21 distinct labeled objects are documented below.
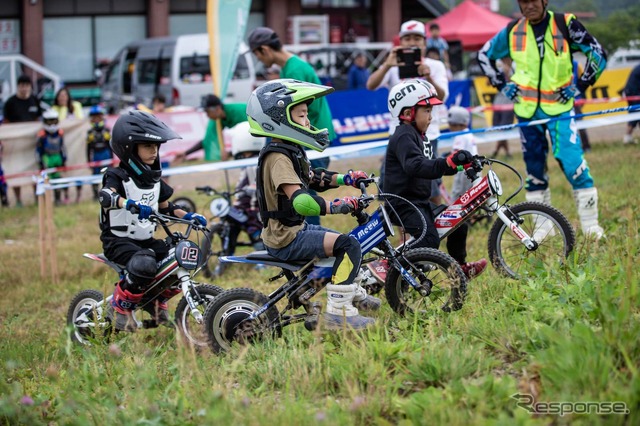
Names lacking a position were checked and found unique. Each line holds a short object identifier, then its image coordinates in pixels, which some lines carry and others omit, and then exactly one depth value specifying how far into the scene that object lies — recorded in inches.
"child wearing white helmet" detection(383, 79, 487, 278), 498.3
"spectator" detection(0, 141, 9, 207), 1143.4
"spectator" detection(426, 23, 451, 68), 1392.7
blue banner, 1244.5
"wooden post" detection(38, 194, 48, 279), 730.8
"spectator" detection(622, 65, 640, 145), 1174.3
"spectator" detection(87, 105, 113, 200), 1173.7
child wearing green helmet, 424.8
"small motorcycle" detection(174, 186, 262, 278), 718.5
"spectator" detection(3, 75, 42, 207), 1274.6
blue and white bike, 439.2
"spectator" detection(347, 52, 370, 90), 1593.3
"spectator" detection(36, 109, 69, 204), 1151.0
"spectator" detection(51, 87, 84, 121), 1321.7
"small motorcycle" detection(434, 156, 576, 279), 495.5
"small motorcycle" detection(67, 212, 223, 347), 479.2
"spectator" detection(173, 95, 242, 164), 733.3
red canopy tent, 2156.7
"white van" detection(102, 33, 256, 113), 1790.1
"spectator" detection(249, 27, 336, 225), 623.5
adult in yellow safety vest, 593.6
